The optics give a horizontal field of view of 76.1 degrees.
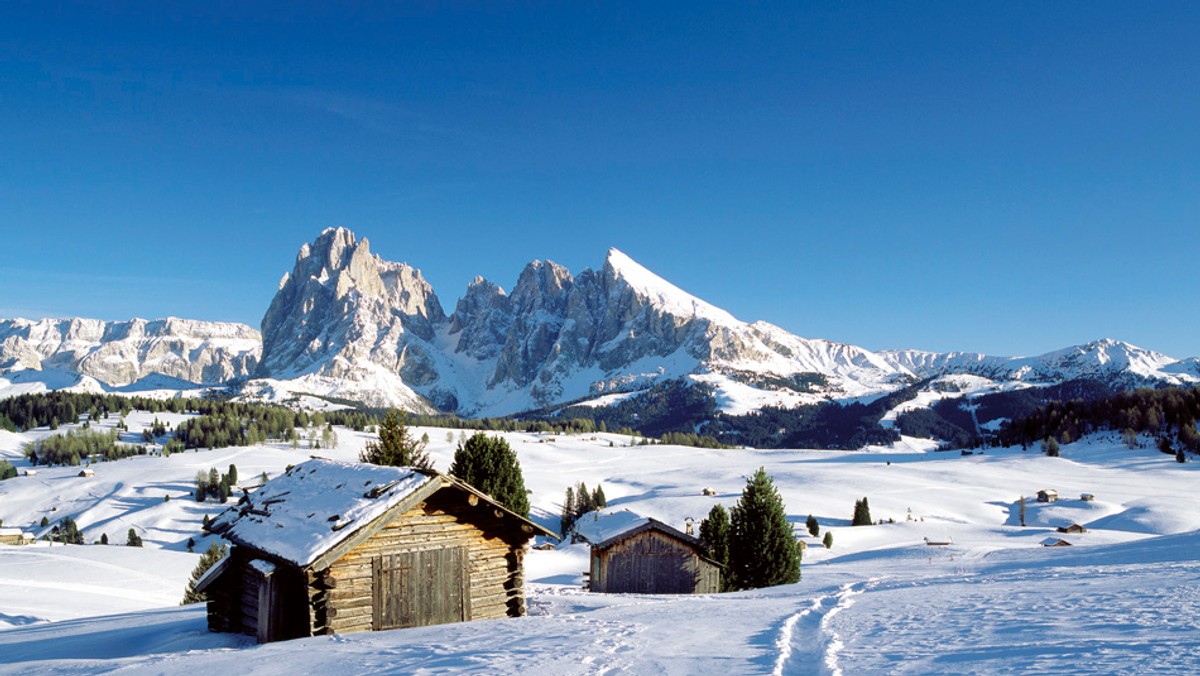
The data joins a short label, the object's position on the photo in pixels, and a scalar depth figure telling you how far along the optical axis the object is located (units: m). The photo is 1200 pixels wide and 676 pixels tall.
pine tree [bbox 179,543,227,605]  41.50
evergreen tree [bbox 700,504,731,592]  46.47
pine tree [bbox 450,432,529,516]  47.34
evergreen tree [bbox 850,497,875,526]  100.25
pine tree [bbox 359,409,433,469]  39.66
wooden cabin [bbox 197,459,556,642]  22.08
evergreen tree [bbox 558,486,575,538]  107.94
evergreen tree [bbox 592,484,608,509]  117.94
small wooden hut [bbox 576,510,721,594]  42.91
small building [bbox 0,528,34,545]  88.94
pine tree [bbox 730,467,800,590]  42.38
